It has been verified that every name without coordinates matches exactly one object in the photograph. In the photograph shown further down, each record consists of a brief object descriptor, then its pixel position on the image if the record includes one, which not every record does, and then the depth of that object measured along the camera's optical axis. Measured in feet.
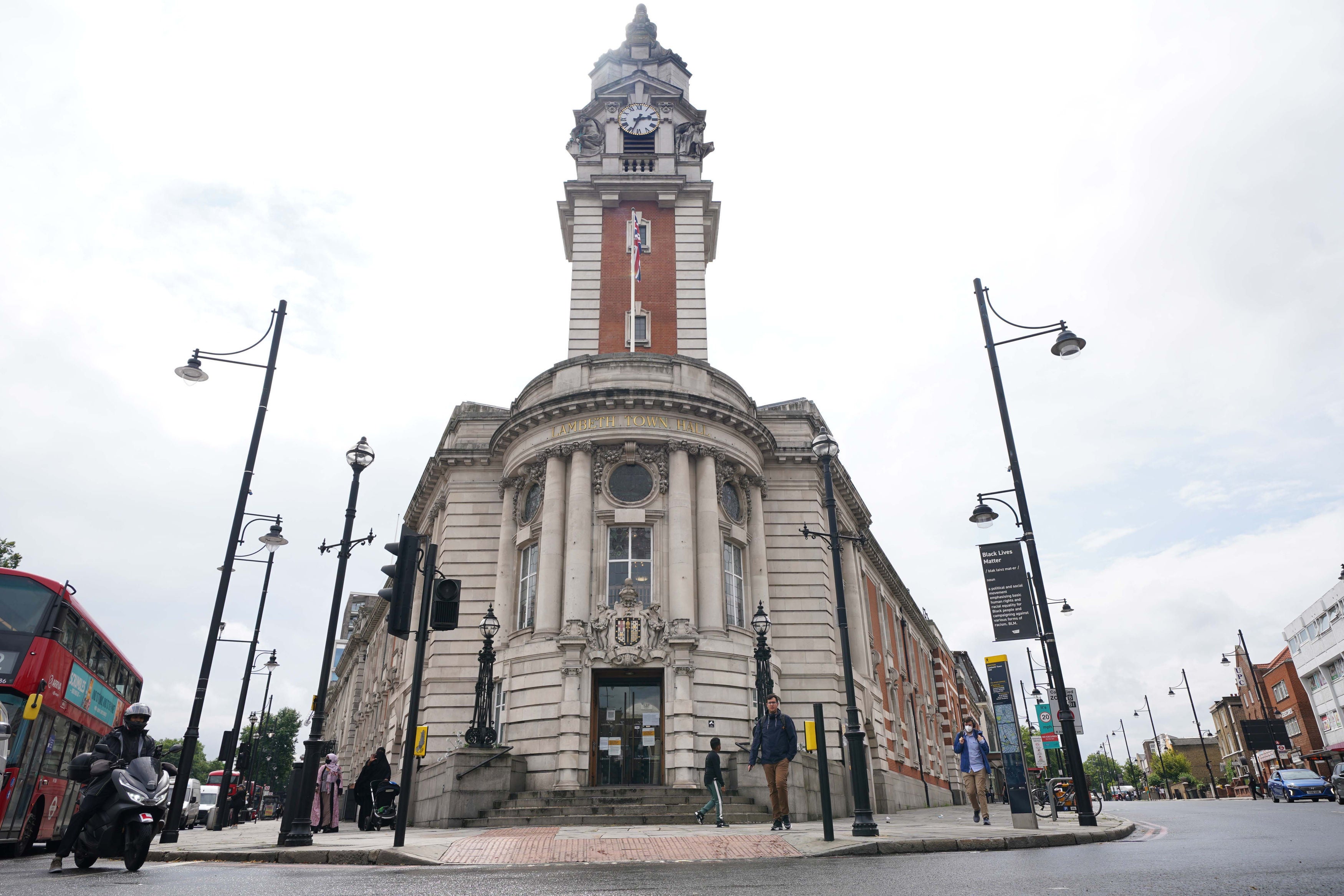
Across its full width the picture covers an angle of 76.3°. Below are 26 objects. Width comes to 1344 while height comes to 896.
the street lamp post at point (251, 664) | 75.46
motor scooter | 30.07
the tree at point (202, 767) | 409.28
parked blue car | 103.14
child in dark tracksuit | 53.26
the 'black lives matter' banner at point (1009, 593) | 51.24
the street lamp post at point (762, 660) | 75.46
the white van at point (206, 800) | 142.31
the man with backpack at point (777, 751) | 47.11
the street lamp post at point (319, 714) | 42.14
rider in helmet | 30.48
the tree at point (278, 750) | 317.83
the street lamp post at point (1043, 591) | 47.39
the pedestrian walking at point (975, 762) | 55.42
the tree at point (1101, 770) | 472.44
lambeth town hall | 73.97
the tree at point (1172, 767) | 333.83
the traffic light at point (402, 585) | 34.53
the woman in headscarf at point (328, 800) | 65.51
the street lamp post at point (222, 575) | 51.91
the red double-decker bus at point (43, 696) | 38.63
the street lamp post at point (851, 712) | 41.86
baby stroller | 61.52
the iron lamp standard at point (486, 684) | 73.00
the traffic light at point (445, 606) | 36.22
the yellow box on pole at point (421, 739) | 66.28
